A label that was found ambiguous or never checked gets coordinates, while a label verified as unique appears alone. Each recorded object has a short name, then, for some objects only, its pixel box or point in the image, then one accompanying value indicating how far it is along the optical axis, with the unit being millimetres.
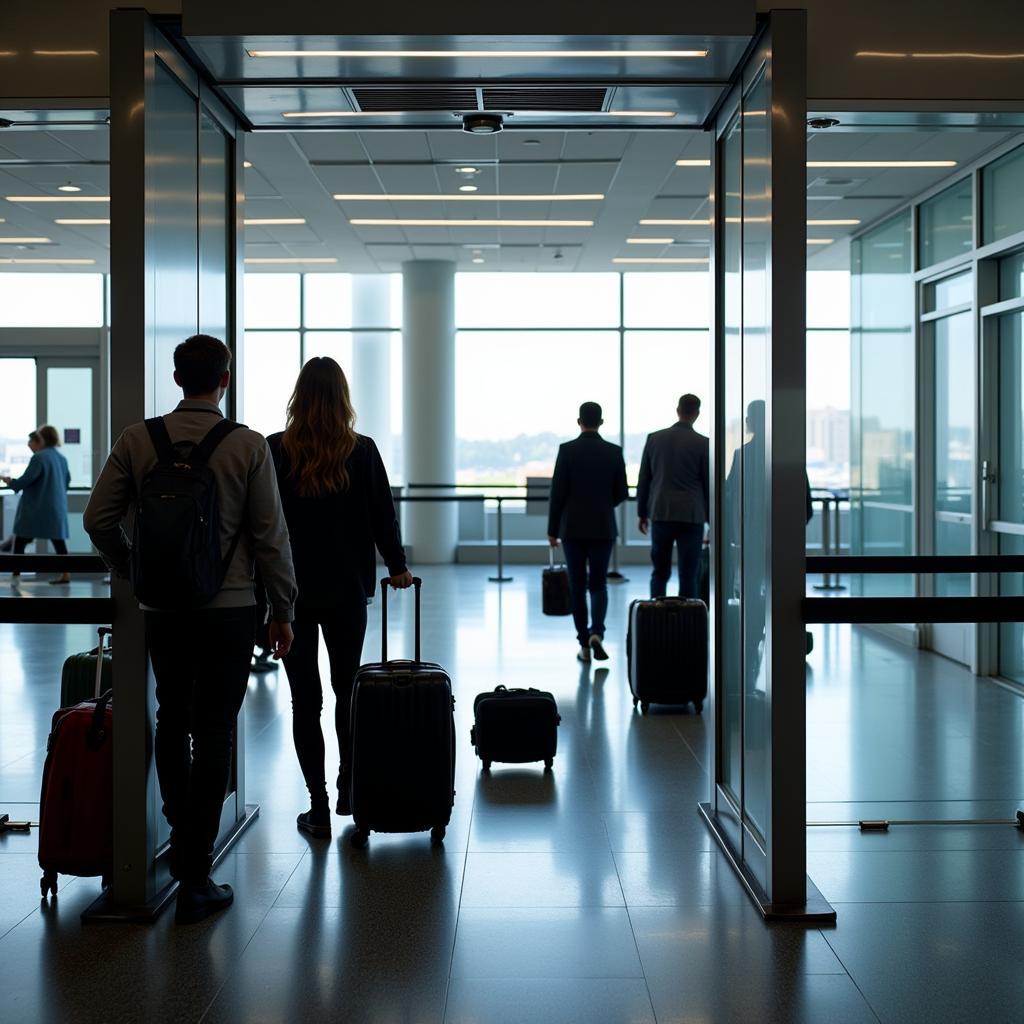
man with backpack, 3721
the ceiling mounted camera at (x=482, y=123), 4734
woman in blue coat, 13172
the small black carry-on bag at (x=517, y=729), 5664
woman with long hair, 4609
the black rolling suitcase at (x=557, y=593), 9094
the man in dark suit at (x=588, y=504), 8312
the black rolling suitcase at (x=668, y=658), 6984
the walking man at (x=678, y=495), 8289
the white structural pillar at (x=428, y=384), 15789
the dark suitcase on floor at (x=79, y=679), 5066
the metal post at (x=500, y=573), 13934
